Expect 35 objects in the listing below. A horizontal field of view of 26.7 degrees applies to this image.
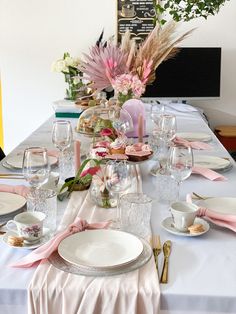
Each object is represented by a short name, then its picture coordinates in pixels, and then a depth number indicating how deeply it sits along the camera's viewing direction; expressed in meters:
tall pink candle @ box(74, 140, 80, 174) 1.79
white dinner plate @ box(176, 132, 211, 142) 2.53
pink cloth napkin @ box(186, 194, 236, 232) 1.35
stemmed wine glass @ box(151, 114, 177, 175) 2.15
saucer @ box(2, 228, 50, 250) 1.20
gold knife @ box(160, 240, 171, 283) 1.07
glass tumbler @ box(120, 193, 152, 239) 1.33
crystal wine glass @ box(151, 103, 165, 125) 2.56
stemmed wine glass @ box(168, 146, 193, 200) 1.56
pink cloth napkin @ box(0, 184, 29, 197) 1.62
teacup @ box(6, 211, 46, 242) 1.21
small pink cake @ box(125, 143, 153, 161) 1.83
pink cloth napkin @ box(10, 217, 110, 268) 1.12
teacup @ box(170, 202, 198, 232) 1.30
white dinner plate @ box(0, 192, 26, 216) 1.45
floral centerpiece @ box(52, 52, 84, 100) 3.51
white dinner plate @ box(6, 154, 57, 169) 1.98
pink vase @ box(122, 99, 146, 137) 2.50
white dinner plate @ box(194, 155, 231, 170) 1.97
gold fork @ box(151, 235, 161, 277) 1.19
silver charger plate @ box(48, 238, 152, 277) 1.08
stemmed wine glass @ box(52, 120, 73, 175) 1.98
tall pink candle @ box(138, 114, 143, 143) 2.29
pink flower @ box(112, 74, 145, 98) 2.45
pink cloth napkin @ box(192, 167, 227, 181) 1.84
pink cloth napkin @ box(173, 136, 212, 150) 2.36
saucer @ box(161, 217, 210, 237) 1.29
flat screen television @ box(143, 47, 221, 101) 4.15
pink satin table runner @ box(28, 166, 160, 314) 1.02
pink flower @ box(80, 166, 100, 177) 1.65
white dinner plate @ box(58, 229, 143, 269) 1.12
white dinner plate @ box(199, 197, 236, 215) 1.50
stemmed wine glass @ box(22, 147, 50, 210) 1.55
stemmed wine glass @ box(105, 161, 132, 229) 1.45
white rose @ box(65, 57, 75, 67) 3.50
